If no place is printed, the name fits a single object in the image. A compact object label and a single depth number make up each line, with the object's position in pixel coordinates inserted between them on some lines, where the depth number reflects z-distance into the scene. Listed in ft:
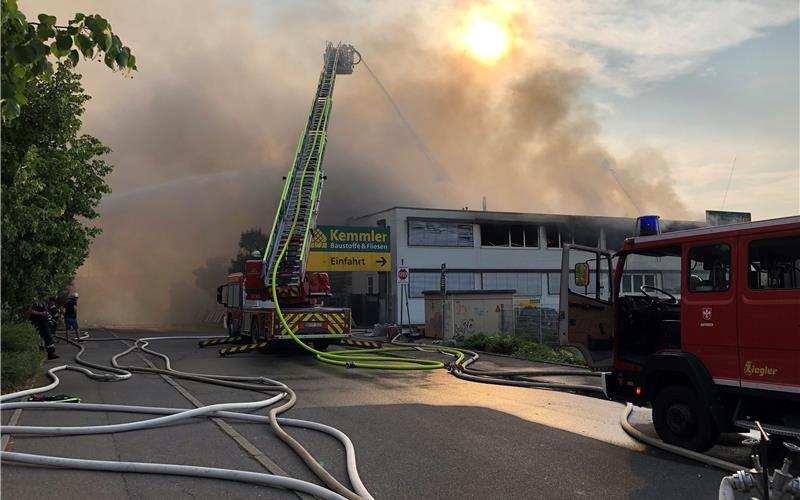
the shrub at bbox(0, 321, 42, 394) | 26.55
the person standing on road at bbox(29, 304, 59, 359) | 42.45
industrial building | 98.78
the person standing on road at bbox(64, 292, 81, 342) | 63.46
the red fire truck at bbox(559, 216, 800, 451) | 16.57
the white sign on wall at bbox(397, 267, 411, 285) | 64.34
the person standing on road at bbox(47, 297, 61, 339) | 63.57
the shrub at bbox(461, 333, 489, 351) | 56.08
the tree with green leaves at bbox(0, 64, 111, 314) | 27.94
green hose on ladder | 39.88
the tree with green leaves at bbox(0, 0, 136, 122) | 10.75
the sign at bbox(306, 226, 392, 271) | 94.27
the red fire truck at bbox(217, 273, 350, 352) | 48.37
